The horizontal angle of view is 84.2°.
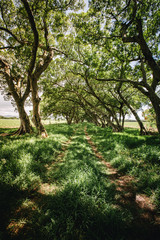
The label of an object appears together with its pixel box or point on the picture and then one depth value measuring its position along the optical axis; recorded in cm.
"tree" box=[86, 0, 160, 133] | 471
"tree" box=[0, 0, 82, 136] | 512
